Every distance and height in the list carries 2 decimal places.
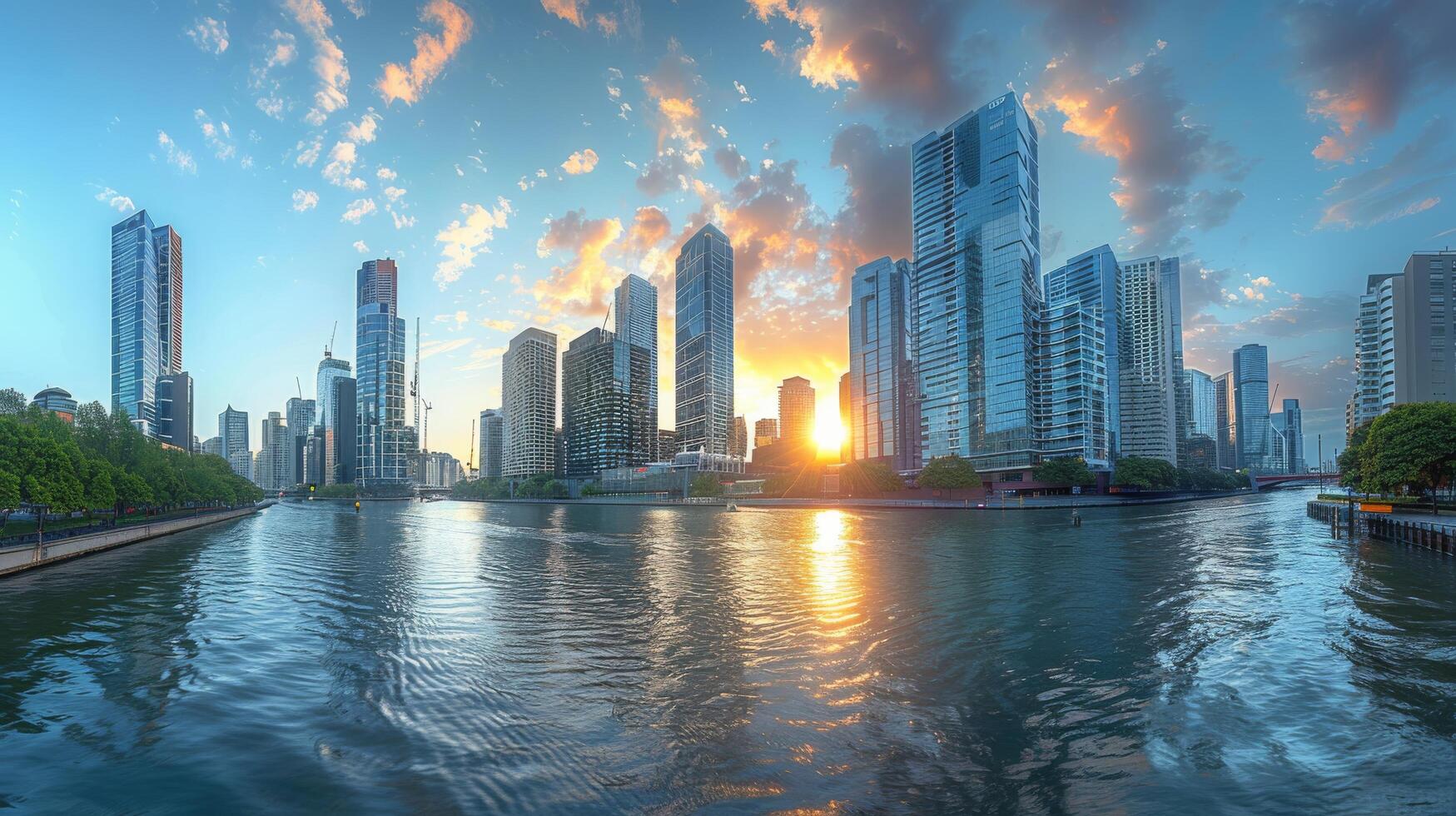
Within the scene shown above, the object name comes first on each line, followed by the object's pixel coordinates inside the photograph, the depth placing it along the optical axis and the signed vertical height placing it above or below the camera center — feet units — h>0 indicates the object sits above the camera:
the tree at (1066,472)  492.13 -33.43
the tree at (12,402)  258.28 +18.58
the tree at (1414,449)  210.18 -7.53
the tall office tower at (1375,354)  501.15 +65.61
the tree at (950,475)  447.42 -31.60
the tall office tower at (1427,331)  463.83 +75.66
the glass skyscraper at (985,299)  559.38 +132.96
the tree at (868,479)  500.74 -38.85
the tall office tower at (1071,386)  547.90 +43.44
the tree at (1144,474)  504.43 -36.84
